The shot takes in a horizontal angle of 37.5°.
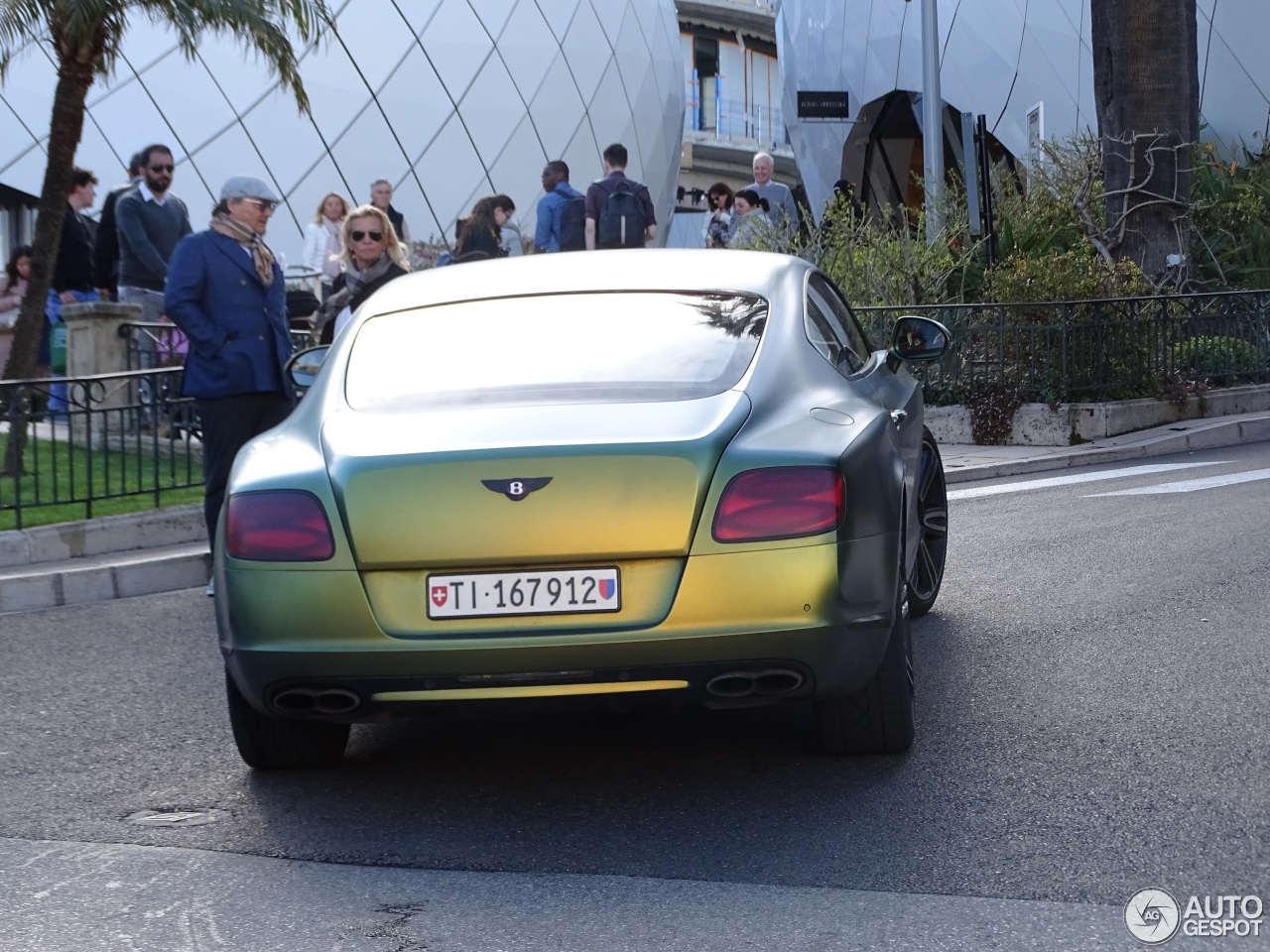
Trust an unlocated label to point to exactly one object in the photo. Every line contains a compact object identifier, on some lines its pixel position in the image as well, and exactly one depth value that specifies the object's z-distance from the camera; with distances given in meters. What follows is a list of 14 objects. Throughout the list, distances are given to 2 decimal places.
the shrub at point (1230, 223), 19.62
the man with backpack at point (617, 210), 17.16
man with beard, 14.73
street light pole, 21.17
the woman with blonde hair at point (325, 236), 14.54
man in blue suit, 8.69
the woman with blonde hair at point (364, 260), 9.50
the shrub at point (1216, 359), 16.11
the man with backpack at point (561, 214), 17.84
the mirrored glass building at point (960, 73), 30.78
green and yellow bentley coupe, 4.47
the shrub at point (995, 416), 15.34
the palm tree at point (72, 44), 14.12
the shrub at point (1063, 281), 15.83
